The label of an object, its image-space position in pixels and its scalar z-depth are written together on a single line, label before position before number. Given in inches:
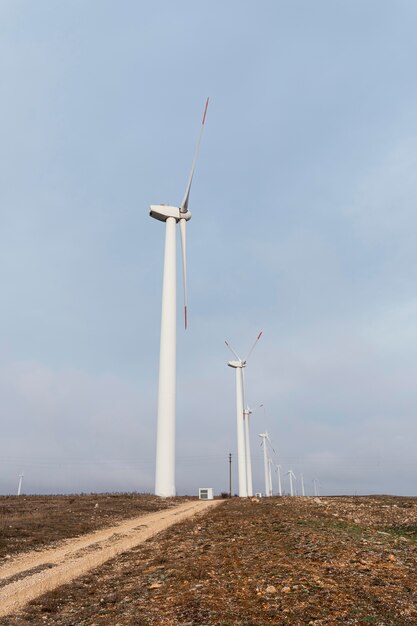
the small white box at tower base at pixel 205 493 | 2513.5
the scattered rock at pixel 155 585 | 584.7
